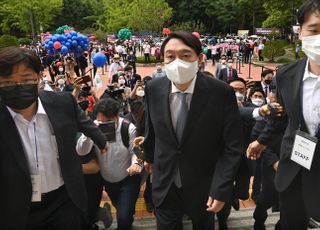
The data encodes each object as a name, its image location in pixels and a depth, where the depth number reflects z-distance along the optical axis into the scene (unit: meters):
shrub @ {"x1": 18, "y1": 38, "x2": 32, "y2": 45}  31.35
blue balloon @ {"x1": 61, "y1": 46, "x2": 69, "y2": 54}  9.62
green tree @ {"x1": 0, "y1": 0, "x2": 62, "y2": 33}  28.84
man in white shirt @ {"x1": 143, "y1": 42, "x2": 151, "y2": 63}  18.15
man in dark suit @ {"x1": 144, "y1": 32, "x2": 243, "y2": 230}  1.87
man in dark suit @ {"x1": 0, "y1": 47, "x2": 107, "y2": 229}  1.72
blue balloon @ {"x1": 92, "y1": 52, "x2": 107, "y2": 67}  9.24
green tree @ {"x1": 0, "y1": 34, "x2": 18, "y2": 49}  18.64
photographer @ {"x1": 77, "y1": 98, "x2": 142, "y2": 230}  2.58
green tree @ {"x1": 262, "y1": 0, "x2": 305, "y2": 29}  20.72
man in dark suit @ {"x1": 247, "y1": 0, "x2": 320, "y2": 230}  1.73
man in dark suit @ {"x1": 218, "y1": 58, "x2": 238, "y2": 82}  7.77
